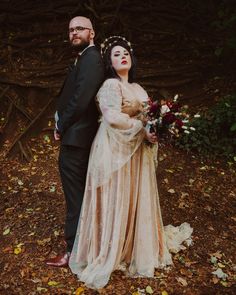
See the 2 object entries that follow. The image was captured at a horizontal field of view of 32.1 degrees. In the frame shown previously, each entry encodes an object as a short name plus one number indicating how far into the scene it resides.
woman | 3.38
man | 3.31
